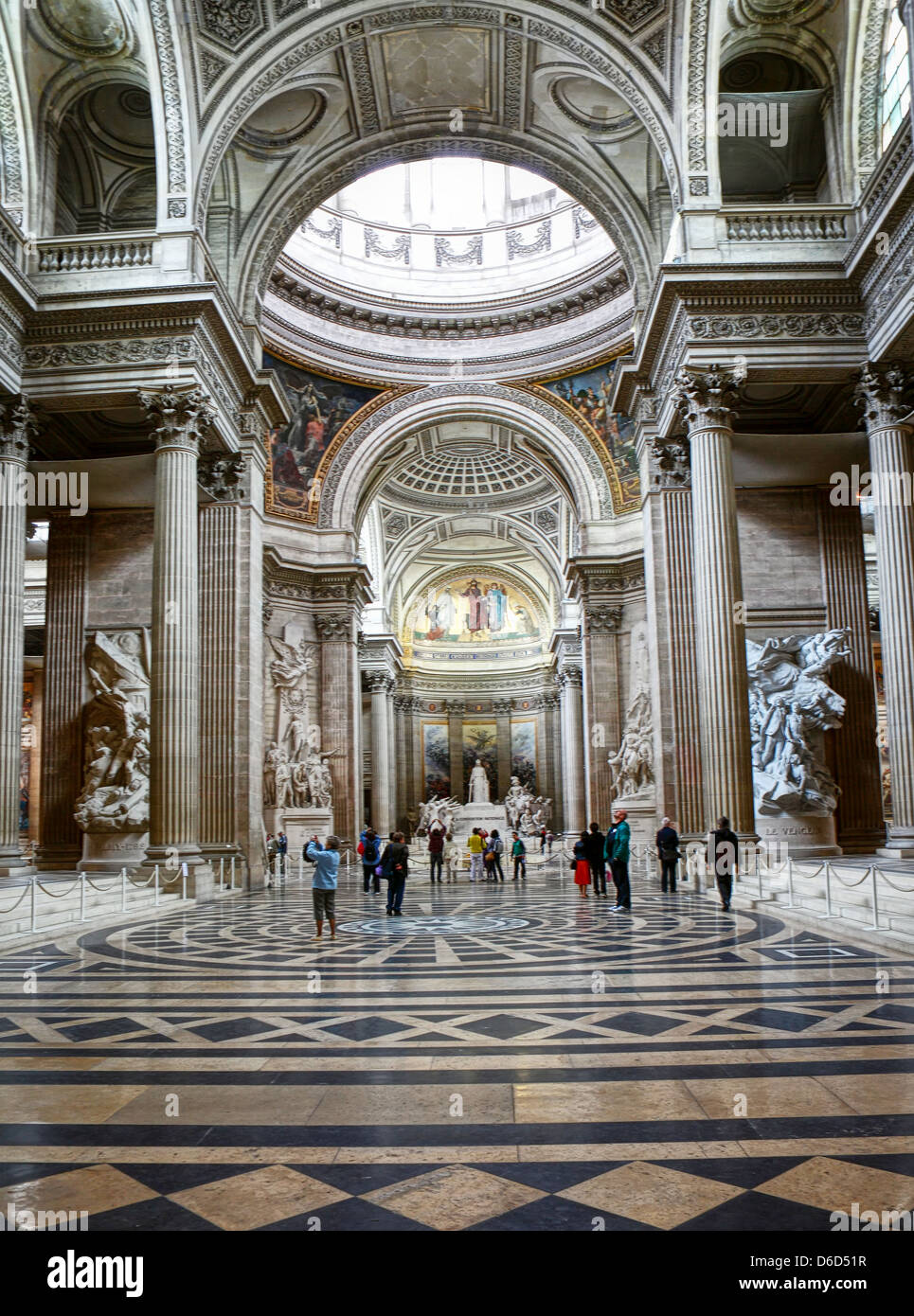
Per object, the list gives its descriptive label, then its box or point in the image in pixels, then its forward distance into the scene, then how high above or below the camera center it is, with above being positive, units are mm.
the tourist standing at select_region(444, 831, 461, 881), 23734 -2324
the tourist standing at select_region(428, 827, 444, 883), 20250 -1517
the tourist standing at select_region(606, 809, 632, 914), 13469 -1259
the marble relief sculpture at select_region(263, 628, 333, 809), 30609 +749
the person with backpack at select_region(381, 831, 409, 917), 13188 -1247
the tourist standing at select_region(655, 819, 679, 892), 15219 -1215
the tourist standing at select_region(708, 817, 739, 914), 12656 -1197
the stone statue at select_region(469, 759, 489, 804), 41156 -684
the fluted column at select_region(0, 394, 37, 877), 15023 +2324
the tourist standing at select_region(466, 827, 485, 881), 22156 -1771
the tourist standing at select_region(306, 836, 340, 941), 10258 -1051
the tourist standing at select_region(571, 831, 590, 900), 16828 -1637
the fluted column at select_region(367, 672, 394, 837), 42250 +732
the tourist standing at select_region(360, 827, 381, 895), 18312 -1473
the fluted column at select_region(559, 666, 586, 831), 38594 +891
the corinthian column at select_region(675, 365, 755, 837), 15086 +2210
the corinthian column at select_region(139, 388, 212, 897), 15672 +2035
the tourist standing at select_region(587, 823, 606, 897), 16641 -1469
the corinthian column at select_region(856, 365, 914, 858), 14203 +2700
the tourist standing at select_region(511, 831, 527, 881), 22953 -1896
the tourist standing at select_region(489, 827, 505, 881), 21812 -1786
